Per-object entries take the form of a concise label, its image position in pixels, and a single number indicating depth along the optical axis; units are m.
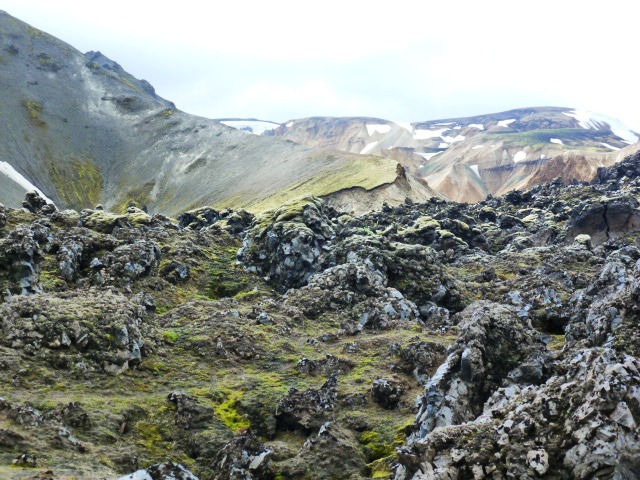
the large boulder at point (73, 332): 18.72
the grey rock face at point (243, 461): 13.21
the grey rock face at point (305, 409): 16.97
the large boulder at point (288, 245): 40.31
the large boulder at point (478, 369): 14.56
